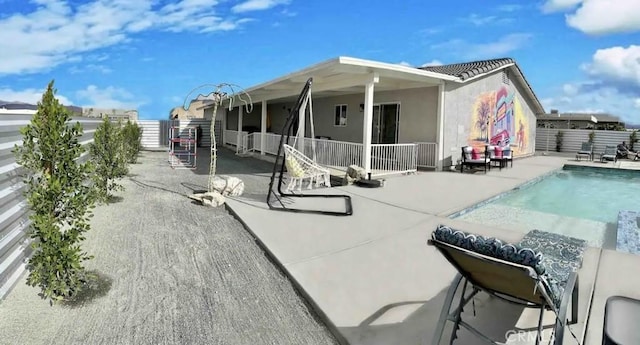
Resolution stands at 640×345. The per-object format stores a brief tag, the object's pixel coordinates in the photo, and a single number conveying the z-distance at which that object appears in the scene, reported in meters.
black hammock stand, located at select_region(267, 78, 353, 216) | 6.05
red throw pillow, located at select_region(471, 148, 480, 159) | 11.91
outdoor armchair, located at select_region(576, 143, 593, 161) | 17.10
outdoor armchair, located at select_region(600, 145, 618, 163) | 16.12
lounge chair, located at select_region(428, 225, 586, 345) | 1.83
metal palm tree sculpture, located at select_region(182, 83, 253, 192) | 7.62
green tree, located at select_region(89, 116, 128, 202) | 6.64
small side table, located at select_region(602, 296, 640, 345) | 1.54
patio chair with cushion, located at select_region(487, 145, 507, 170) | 12.59
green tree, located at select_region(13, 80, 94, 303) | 3.02
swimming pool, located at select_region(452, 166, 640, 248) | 6.11
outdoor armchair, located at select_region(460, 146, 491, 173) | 11.72
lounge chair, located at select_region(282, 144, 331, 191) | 6.54
